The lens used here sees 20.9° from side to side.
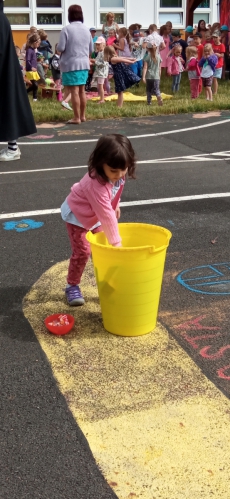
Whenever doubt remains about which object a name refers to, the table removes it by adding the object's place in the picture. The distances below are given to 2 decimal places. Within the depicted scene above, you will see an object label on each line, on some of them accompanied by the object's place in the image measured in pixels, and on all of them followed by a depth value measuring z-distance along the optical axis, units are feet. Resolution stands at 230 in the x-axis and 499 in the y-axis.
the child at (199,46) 51.80
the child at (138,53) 54.67
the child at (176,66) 48.85
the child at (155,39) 43.94
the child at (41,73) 48.52
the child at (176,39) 56.75
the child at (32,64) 44.83
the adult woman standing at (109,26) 50.75
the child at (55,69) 49.65
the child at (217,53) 48.06
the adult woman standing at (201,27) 66.86
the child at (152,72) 40.50
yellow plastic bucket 10.39
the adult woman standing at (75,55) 33.35
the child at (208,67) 43.88
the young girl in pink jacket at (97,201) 10.56
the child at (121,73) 38.14
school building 73.31
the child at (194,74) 44.57
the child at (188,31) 70.28
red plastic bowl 11.13
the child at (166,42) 57.95
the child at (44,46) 56.03
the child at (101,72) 43.01
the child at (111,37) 51.26
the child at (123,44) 50.76
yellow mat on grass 44.11
